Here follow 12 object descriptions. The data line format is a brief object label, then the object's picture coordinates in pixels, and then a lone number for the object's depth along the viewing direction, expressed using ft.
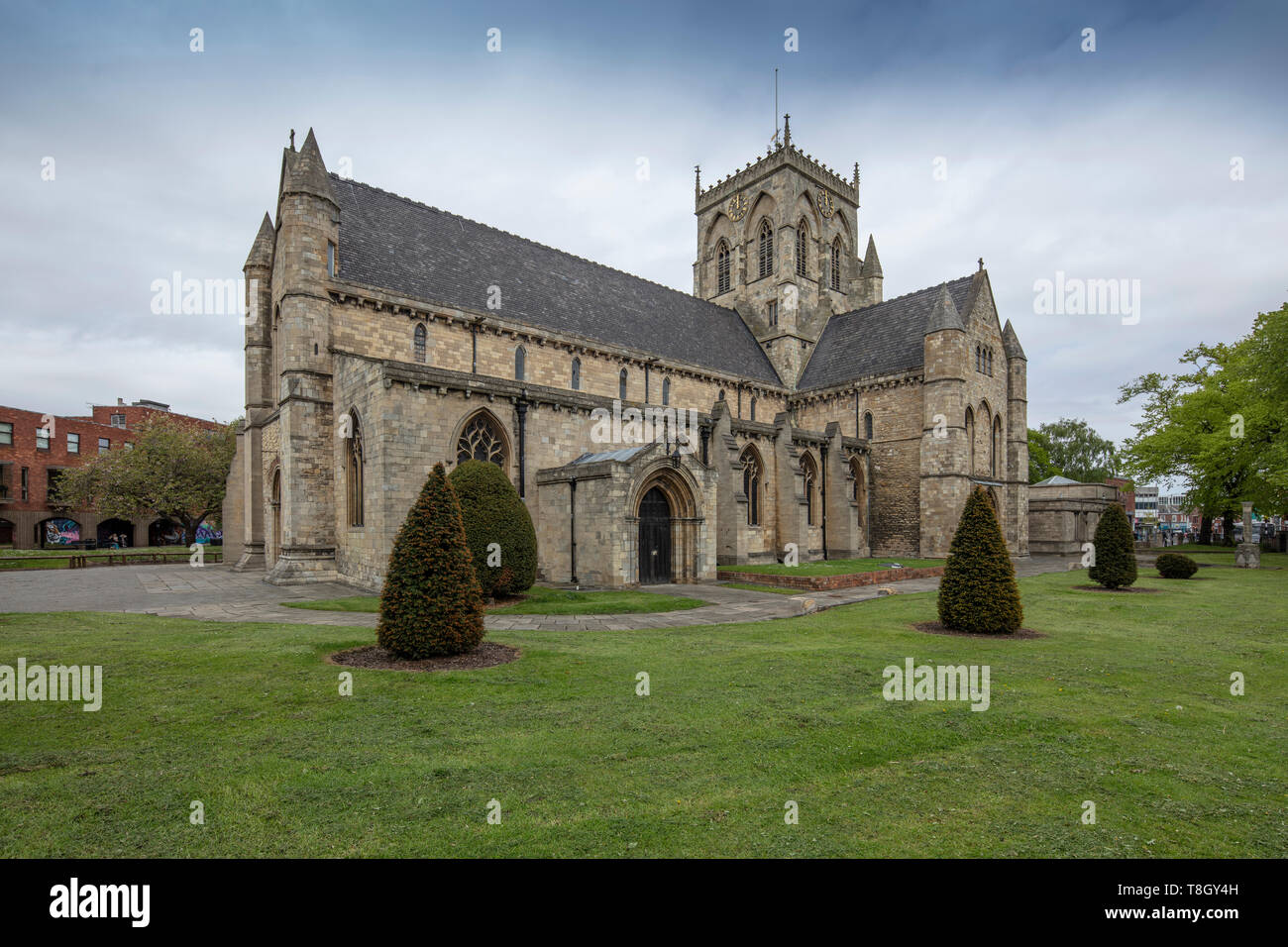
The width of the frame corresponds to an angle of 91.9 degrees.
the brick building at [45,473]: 154.40
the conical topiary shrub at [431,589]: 31.68
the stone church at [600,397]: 66.49
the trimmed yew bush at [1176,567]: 79.41
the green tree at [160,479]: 125.70
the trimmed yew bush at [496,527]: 53.47
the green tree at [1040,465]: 198.29
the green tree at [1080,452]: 210.18
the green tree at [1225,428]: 90.59
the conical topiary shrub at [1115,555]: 66.18
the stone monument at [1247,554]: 95.69
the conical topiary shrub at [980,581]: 40.98
